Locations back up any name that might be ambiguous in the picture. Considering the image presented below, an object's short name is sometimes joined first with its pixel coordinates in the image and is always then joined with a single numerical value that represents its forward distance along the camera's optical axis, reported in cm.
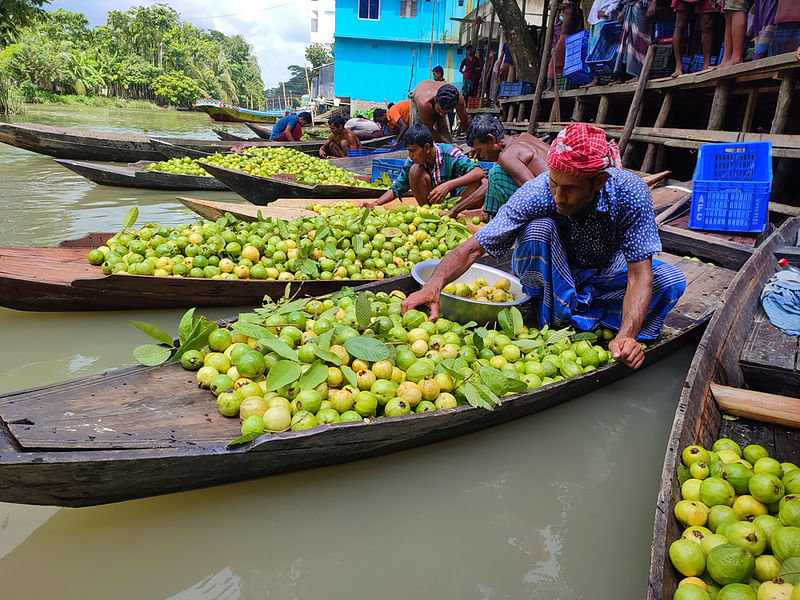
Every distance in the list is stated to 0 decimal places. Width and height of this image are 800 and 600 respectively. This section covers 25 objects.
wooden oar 220
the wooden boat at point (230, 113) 2547
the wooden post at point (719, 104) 536
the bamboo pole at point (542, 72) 811
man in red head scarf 223
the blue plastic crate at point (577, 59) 773
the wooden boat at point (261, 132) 1689
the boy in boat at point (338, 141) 1025
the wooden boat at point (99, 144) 965
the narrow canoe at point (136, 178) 790
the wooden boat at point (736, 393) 158
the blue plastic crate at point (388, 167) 745
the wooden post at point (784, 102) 451
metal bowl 297
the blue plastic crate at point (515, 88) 1023
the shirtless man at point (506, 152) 403
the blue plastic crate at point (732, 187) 427
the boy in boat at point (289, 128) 1252
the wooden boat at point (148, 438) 159
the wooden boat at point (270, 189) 638
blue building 2367
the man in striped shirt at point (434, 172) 499
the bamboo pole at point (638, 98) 621
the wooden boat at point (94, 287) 343
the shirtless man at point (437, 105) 608
